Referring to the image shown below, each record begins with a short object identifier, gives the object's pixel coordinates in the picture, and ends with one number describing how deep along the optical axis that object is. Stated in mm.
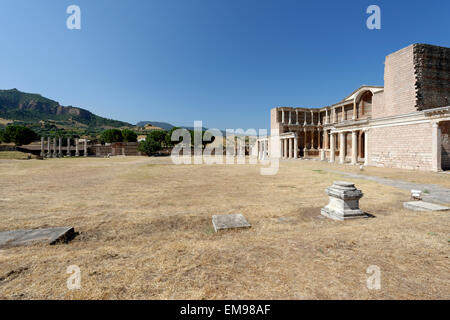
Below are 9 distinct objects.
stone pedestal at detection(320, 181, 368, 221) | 5664
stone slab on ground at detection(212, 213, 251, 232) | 4957
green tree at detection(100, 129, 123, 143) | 80312
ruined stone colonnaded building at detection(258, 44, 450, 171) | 17312
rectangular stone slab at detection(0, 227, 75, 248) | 3980
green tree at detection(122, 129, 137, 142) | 82312
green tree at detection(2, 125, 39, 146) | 63312
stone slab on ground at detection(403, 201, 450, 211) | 6121
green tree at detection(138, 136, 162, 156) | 58781
